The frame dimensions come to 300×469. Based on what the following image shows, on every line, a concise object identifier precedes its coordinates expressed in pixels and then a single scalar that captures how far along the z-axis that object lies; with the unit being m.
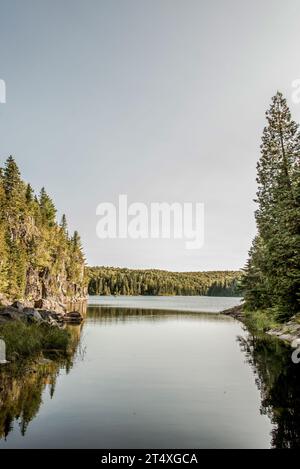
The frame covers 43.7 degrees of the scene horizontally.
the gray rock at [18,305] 32.71
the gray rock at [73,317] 44.47
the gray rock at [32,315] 28.59
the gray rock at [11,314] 26.79
